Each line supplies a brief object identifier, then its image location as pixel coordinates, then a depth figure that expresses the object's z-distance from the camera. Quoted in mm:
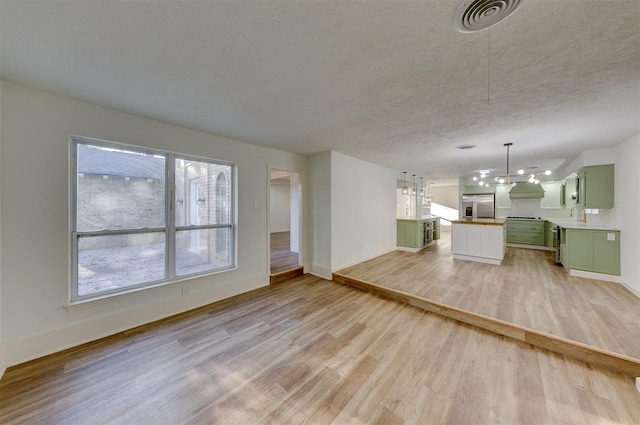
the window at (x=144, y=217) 2592
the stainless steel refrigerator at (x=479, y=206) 8109
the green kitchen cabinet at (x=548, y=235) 6125
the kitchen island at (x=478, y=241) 5238
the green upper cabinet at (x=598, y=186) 4188
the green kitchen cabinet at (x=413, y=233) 6625
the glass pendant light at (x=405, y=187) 7273
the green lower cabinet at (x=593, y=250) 3969
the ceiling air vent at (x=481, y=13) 1229
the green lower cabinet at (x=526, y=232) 6919
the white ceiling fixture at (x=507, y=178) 4215
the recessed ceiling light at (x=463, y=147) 4199
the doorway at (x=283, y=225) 4977
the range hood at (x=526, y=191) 7180
